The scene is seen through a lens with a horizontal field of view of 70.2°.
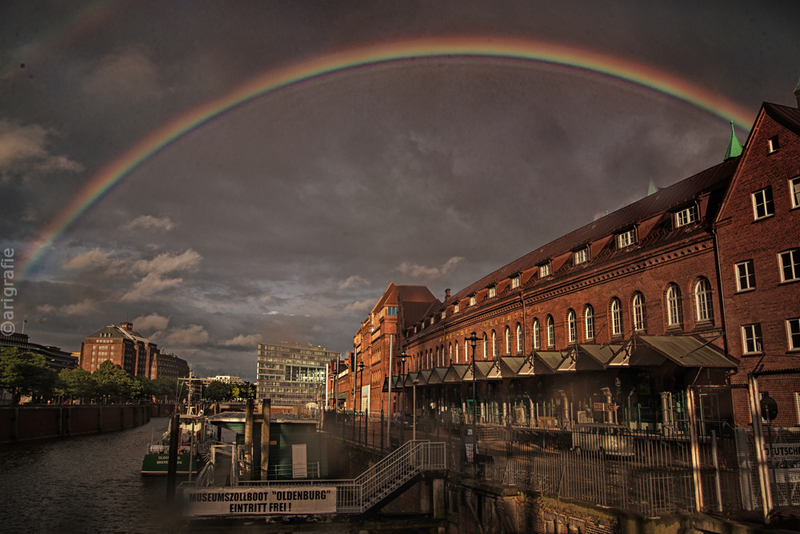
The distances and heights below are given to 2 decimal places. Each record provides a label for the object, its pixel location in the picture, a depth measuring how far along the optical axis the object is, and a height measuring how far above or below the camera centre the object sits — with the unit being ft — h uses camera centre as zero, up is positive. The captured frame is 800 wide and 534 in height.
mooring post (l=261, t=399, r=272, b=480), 122.93 -10.81
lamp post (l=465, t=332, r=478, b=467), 68.96 -7.12
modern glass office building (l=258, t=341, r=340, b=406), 503.20 +6.13
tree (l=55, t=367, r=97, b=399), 386.18 +1.14
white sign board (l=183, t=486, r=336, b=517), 68.39 -14.03
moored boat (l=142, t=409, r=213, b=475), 160.15 -19.92
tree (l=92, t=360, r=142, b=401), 434.71 +1.74
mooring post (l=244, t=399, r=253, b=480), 119.44 -10.58
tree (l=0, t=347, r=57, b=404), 300.40 +7.07
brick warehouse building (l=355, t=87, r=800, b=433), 71.72 +11.22
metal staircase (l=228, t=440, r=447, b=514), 73.92 -12.63
